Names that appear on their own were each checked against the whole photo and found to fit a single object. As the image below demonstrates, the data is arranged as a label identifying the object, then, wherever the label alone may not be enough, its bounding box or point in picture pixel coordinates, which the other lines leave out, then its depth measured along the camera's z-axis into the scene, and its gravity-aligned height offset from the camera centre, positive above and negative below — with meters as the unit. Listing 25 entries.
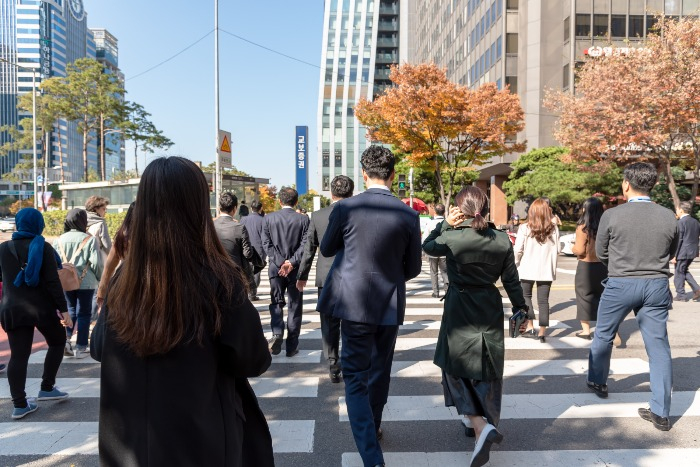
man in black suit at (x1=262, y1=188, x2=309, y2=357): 6.10 -0.46
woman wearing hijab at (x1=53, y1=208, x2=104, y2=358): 6.09 -0.45
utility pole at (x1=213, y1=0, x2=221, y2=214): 21.16 +6.61
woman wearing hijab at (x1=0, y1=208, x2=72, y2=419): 4.27 -0.58
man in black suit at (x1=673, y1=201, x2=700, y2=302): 9.82 -0.46
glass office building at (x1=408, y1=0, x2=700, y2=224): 31.27 +11.42
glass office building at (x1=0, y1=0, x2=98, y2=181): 141.25 +52.14
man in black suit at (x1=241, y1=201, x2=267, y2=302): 7.77 -0.09
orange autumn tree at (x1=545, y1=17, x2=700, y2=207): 18.92 +4.53
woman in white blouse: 6.84 -0.43
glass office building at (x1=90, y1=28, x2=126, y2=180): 175.25 +64.20
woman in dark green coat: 3.53 -0.59
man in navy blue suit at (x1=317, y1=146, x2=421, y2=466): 3.32 -0.40
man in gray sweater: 4.00 -0.39
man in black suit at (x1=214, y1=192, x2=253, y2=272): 5.91 -0.18
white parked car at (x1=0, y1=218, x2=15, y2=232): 43.65 -0.17
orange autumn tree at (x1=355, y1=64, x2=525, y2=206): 24.17 +5.03
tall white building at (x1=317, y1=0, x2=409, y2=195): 75.81 +22.38
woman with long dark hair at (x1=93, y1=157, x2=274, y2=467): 1.65 -0.35
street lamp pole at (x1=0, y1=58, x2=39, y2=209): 28.20 +6.27
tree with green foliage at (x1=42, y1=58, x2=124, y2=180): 34.91 +8.66
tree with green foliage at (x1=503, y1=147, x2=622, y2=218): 26.88 +2.19
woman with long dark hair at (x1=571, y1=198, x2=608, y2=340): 6.21 -0.55
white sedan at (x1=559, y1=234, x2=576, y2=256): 18.89 -0.88
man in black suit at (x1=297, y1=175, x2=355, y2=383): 5.21 -0.43
